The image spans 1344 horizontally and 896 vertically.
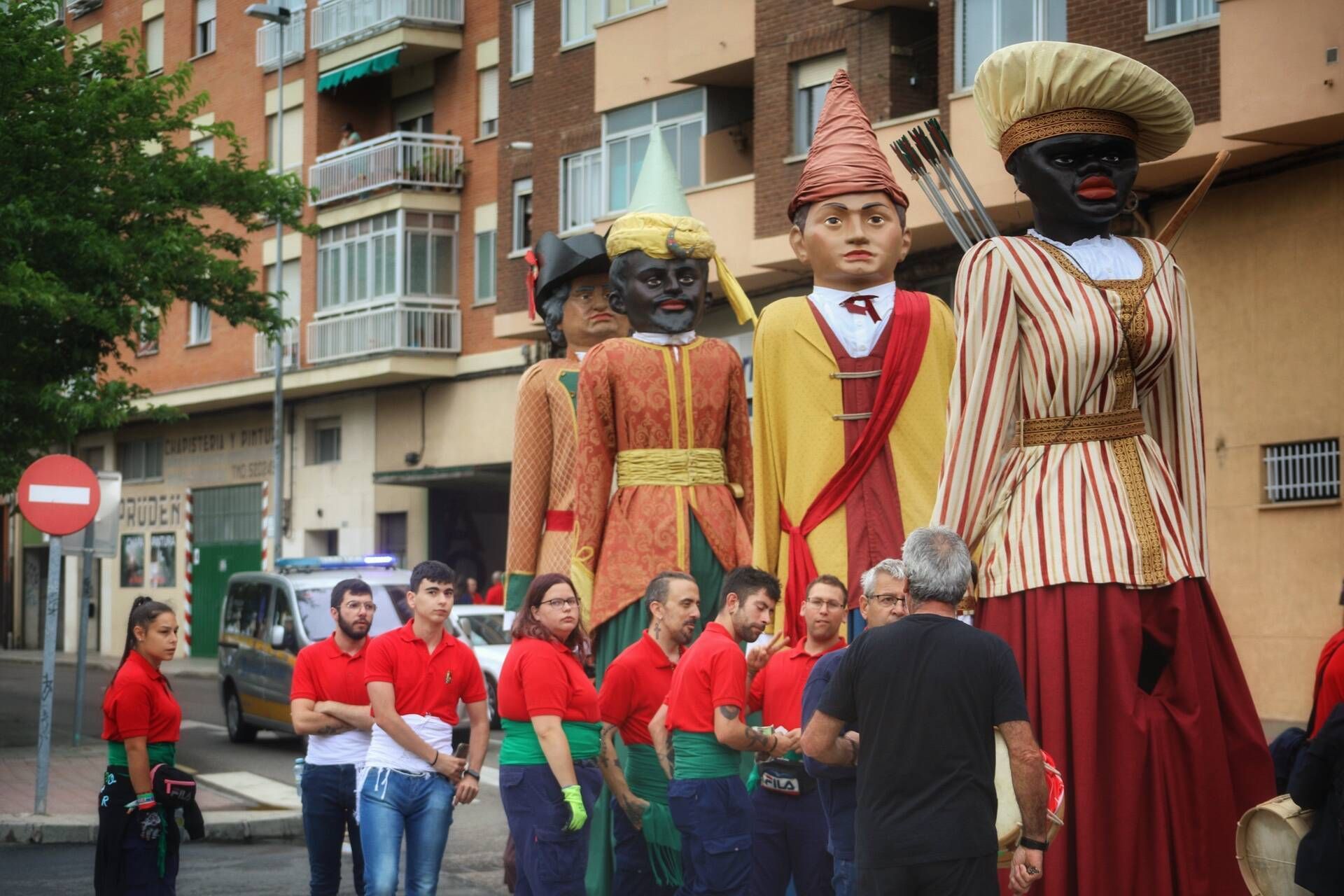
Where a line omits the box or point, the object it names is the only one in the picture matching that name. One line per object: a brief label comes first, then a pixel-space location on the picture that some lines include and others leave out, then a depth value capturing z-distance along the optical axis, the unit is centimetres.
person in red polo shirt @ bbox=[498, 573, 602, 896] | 772
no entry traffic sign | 1478
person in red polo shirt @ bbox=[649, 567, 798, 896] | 716
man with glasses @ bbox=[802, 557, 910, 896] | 636
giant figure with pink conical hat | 705
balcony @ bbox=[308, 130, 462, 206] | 3541
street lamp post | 3484
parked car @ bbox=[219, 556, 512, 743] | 1958
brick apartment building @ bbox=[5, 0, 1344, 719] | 1839
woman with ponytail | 866
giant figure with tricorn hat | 925
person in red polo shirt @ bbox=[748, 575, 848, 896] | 732
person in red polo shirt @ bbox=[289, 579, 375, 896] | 898
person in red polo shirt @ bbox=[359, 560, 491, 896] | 831
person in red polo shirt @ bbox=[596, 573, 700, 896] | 775
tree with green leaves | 1981
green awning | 3541
